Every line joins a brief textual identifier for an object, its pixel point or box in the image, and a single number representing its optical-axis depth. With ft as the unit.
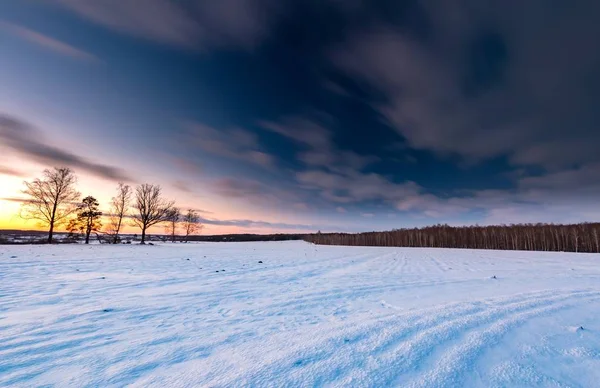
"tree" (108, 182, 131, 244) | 144.15
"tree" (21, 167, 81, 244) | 107.76
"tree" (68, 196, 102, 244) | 125.59
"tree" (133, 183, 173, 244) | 146.51
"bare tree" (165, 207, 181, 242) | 157.91
